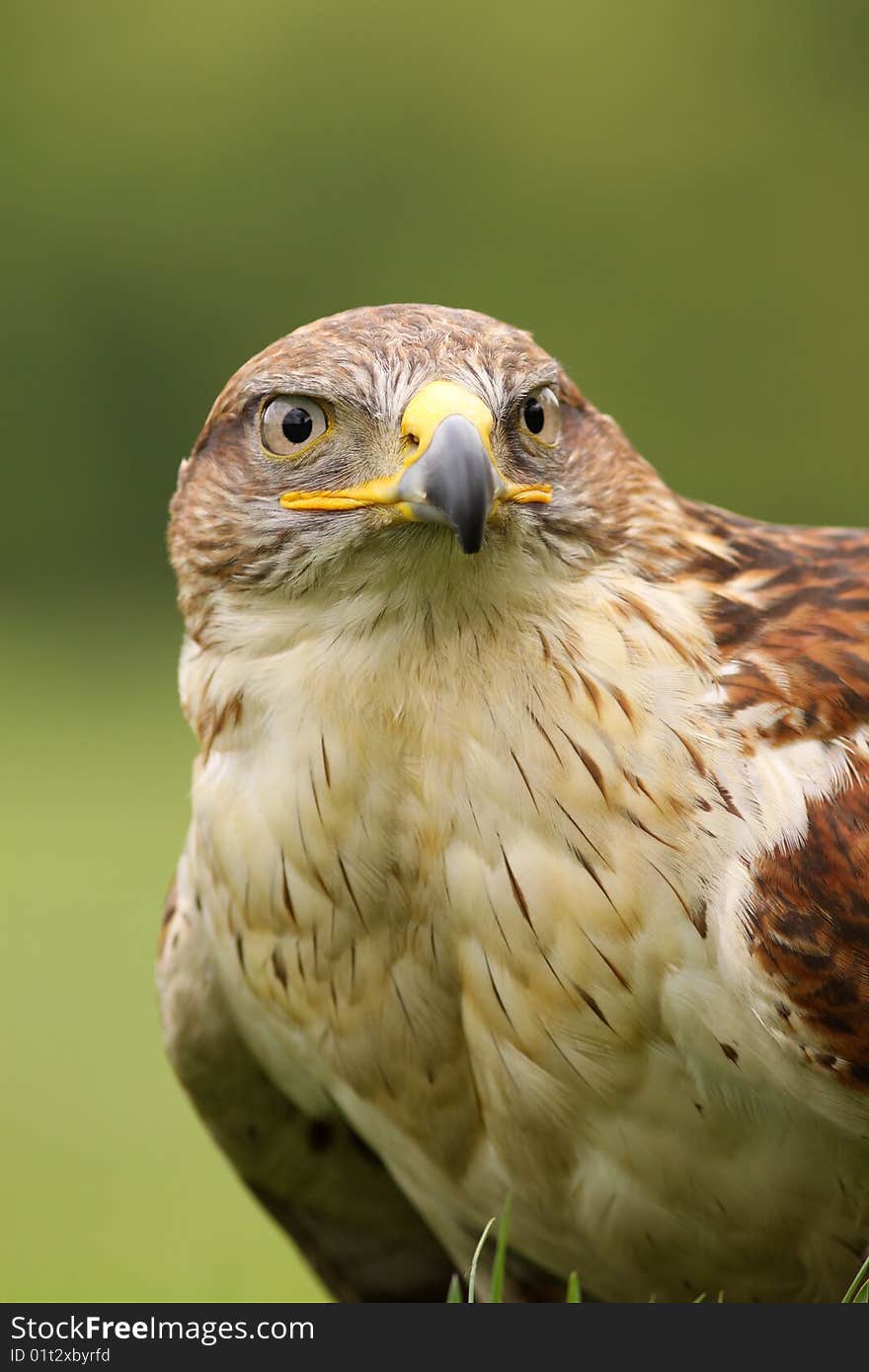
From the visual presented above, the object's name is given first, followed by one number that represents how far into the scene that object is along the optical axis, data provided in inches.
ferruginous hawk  174.6
